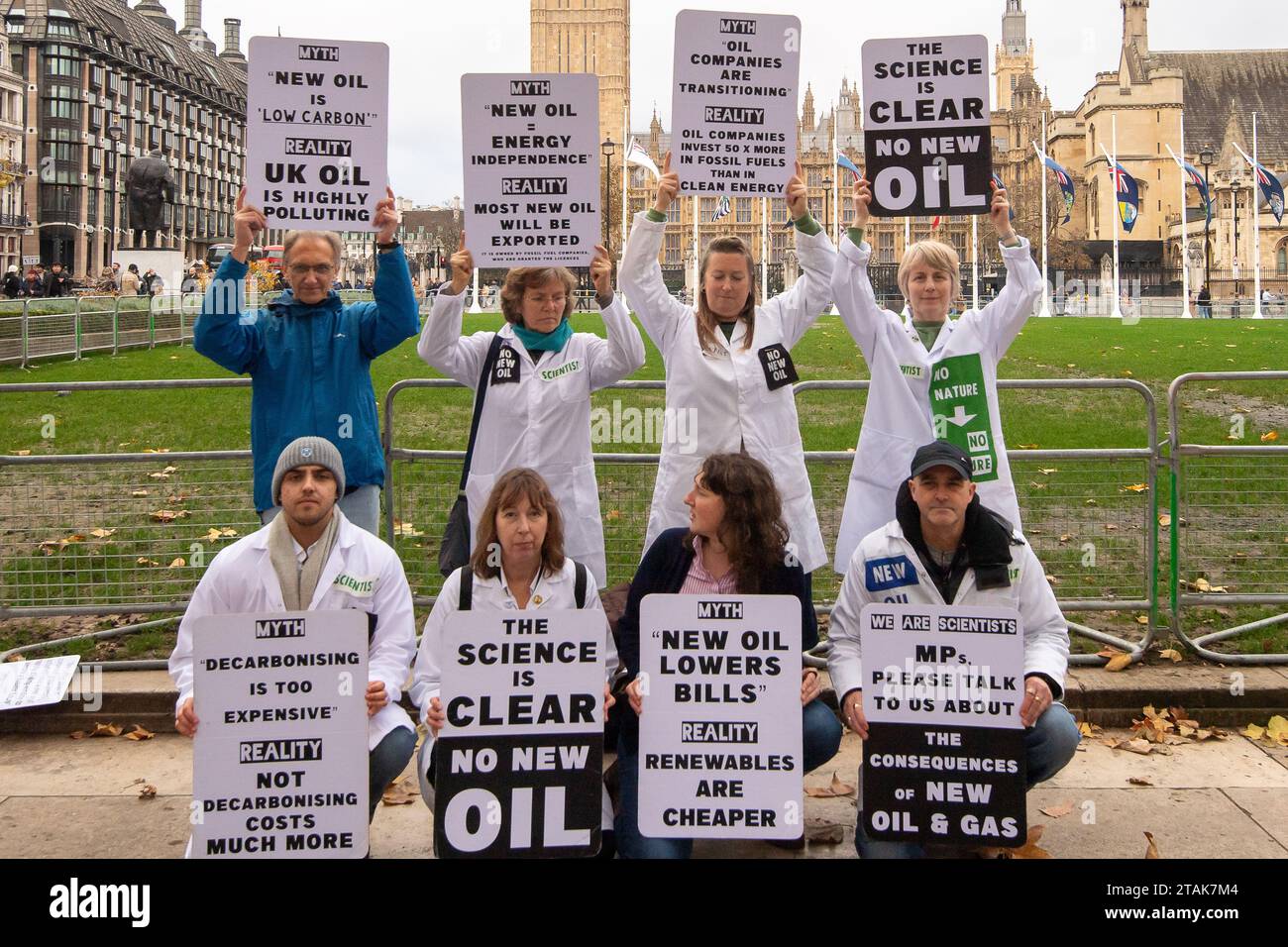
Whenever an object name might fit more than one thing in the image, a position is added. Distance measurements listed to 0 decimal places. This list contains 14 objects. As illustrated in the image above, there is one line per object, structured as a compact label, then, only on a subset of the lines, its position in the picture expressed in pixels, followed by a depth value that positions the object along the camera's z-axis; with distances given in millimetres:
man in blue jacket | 4637
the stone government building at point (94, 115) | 75500
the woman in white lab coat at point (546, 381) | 4602
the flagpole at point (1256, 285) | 43188
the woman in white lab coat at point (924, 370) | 4645
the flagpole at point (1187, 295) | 43497
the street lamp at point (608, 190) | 63109
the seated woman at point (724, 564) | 3895
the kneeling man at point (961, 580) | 3875
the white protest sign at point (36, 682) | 5160
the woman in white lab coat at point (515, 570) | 3908
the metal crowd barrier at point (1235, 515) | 5945
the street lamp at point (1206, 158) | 50994
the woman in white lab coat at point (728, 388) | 4574
